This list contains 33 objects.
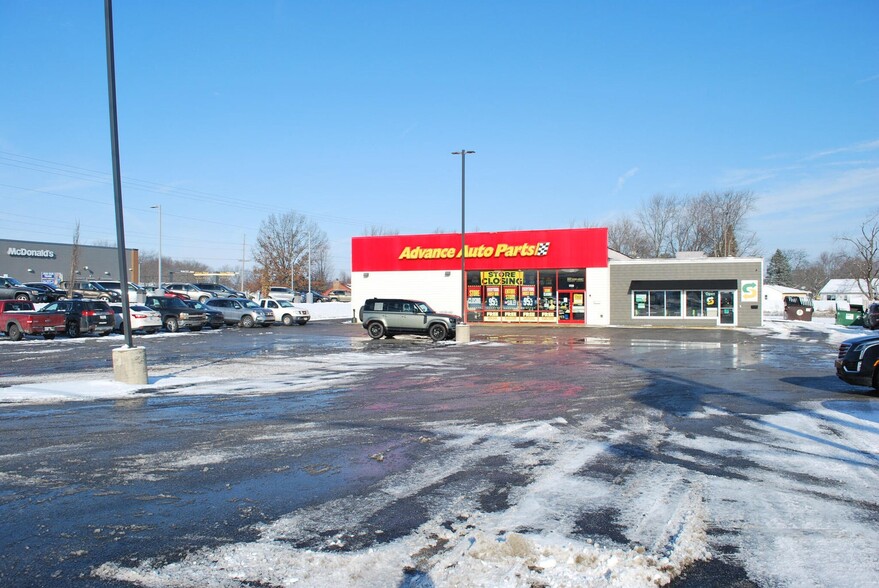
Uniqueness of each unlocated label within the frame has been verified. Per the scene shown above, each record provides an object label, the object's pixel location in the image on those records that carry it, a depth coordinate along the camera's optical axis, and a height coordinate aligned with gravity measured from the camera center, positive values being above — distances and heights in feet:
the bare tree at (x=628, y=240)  254.88 +21.45
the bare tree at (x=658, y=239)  248.93 +21.01
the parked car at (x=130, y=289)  159.74 +2.12
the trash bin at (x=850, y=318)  139.13 -6.09
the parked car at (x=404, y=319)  87.61 -3.49
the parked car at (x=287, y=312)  132.46 -3.54
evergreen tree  365.61 +12.16
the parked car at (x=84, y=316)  92.68 -2.81
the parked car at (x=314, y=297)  223.86 -0.74
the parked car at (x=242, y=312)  124.06 -3.21
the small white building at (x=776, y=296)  257.96 -2.15
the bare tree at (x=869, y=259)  175.32 +8.97
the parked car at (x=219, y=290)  202.52 +1.96
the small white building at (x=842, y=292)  322.55 -0.80
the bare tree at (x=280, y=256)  264.31 +16.57
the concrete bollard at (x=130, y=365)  42.60 -4.60
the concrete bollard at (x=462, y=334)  84.28 -5.37
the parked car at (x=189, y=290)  186.91 +1.88
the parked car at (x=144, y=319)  100.78 -3.56
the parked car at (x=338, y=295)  253.44 -0.10
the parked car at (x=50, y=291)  146.43 +1.52
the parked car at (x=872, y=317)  124.17 -5.41
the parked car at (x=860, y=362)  37.76 -4.33
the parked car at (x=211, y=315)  114.83 -3.55
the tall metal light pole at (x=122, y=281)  40.60 +1.04
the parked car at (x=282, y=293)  207.00 +0.78
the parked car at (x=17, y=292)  139.23 +1.27
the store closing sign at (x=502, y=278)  139.64 +3.42
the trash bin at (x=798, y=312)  157.58 -5.34
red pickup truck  88.28 -3.54
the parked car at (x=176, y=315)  108.88 -3.21
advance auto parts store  127.34 +2.63
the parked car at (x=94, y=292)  147.43 +1.21
